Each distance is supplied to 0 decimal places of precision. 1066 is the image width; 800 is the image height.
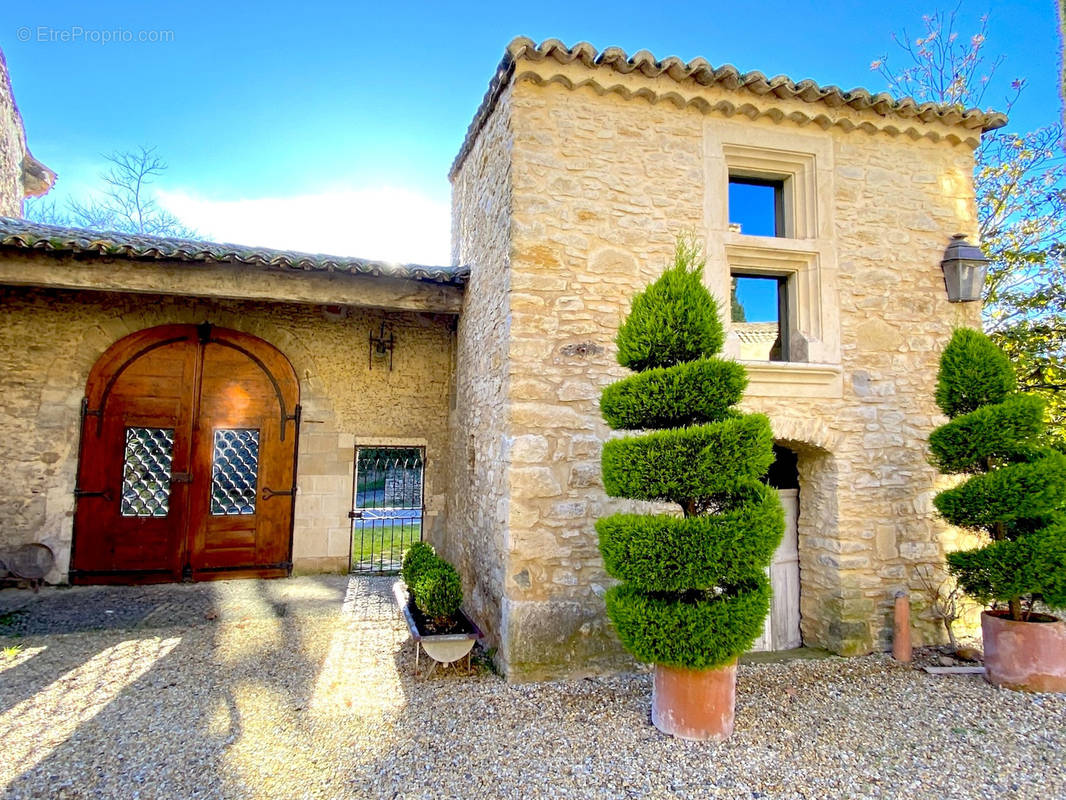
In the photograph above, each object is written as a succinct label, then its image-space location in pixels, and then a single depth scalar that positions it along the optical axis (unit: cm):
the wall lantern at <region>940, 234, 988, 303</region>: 505
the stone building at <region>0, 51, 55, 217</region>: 820
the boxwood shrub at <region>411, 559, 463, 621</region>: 420
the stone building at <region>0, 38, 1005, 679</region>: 426
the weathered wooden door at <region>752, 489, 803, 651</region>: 498
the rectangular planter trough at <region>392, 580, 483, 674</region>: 400
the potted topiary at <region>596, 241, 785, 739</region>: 312
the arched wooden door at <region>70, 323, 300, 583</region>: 632
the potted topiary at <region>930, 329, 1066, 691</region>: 402
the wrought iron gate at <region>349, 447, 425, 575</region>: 712
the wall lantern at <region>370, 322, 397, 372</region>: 710
